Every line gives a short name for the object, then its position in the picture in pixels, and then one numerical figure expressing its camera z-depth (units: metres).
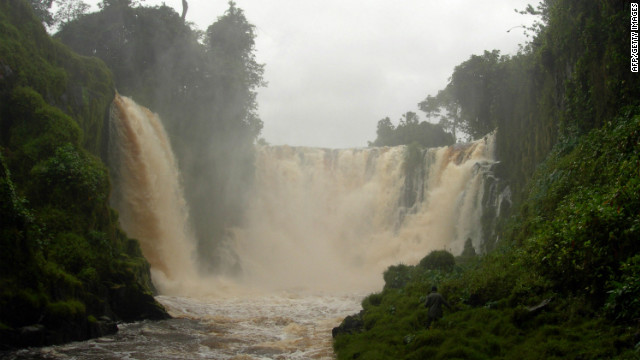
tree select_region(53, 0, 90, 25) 29.81
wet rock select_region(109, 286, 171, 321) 13.48
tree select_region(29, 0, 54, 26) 26.41
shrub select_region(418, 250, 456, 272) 17.59
